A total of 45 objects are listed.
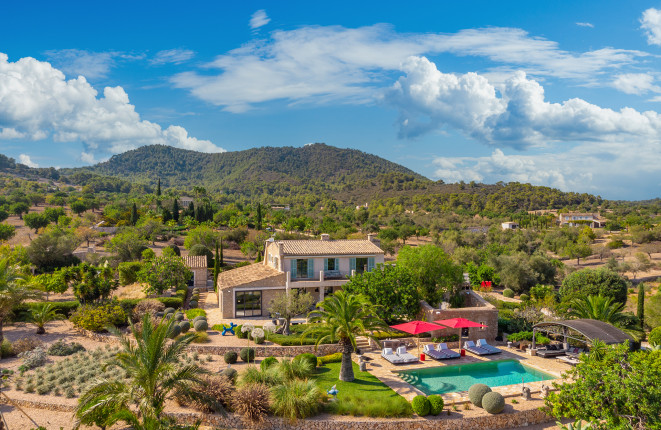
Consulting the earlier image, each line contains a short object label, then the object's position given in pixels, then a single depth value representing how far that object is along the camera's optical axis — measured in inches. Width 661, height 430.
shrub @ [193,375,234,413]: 696.4
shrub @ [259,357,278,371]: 822.5
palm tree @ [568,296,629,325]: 1107.3
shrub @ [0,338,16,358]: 919.7
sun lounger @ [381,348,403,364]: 930.8
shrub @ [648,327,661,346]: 1067.7
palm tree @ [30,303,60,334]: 1068.5
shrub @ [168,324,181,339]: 988.1
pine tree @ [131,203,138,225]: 3494.6
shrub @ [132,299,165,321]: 1115.3
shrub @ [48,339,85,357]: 940.0
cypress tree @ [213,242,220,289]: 1643.5
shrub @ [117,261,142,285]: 1609.3
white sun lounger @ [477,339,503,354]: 1002.7
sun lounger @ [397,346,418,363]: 938.9
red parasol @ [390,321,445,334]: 953.5
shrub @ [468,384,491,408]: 730.4
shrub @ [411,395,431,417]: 692.1
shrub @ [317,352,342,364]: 931.3
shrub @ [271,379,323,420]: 676.1
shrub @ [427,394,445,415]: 697.0
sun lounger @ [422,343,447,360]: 961.5
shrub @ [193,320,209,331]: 1045.2
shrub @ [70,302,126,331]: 1041.5
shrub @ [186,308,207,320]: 1205.7
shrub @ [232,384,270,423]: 673.6
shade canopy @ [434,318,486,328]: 996.6
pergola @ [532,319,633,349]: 908.6
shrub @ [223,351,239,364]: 889.5
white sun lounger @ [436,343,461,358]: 972.1
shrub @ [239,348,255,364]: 903.6
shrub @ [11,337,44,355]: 945.1
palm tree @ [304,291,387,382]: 820.6
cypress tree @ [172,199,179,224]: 3796.8
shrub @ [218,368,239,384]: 772.5
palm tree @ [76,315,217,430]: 589.6
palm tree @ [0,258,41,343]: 869.2
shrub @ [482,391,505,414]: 702.5
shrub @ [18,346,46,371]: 862.5
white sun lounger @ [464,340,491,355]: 989.8
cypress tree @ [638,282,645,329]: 1300.4
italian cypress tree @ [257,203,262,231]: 3556.1
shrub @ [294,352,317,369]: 872.0
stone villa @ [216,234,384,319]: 1242.6
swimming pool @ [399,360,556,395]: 826.2
